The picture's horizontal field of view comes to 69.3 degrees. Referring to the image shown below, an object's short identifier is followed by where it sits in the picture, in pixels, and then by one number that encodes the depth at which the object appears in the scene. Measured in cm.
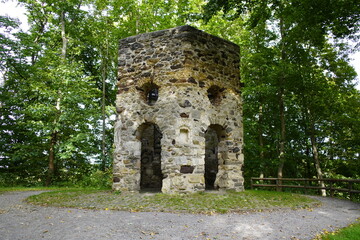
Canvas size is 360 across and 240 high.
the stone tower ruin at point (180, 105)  819
